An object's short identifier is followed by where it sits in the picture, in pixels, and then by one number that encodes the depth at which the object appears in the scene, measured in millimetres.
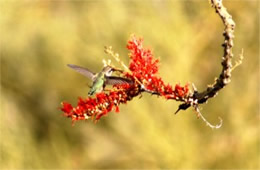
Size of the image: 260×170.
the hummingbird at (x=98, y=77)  6013
